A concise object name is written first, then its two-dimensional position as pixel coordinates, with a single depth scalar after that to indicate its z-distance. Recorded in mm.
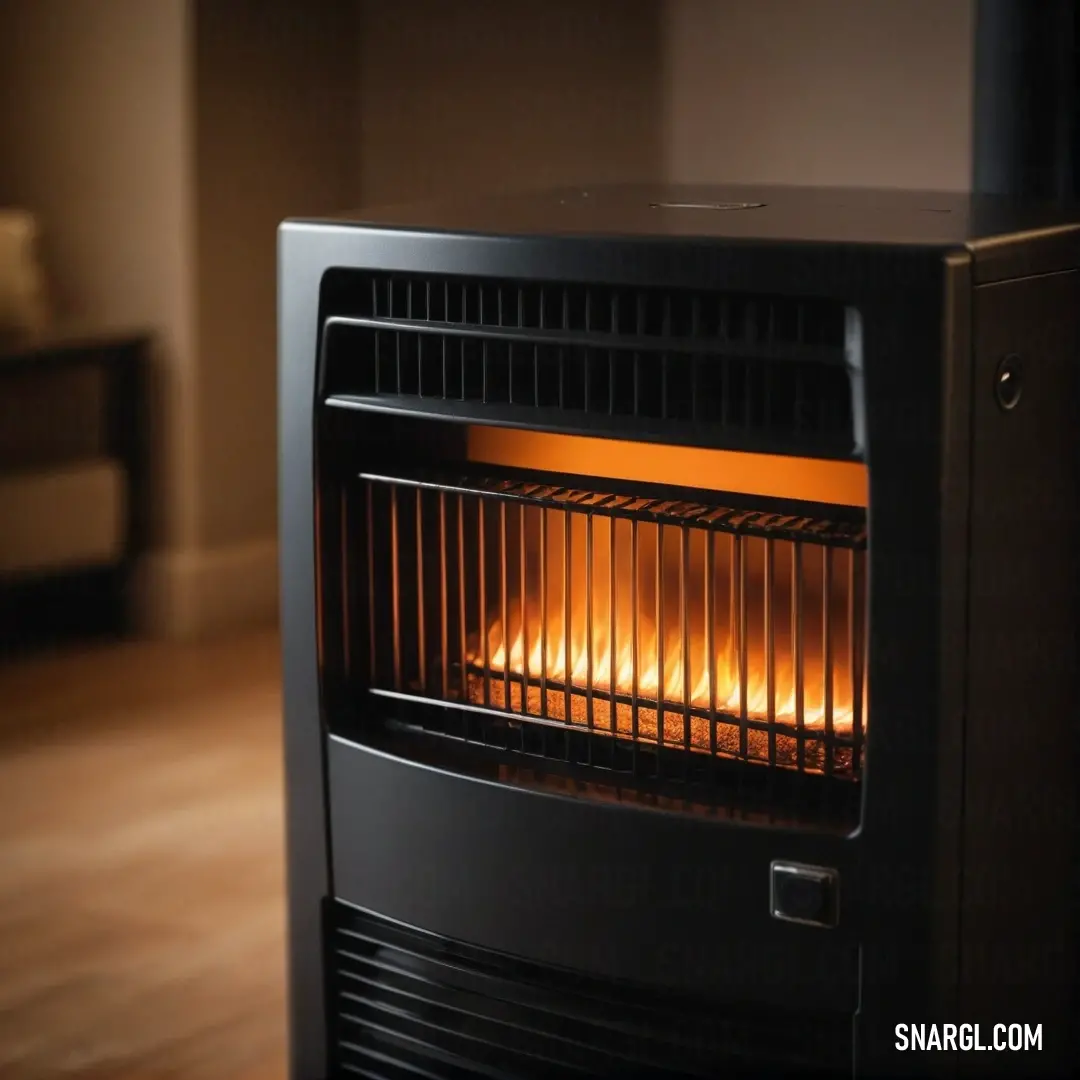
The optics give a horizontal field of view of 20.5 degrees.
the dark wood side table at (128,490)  3707
